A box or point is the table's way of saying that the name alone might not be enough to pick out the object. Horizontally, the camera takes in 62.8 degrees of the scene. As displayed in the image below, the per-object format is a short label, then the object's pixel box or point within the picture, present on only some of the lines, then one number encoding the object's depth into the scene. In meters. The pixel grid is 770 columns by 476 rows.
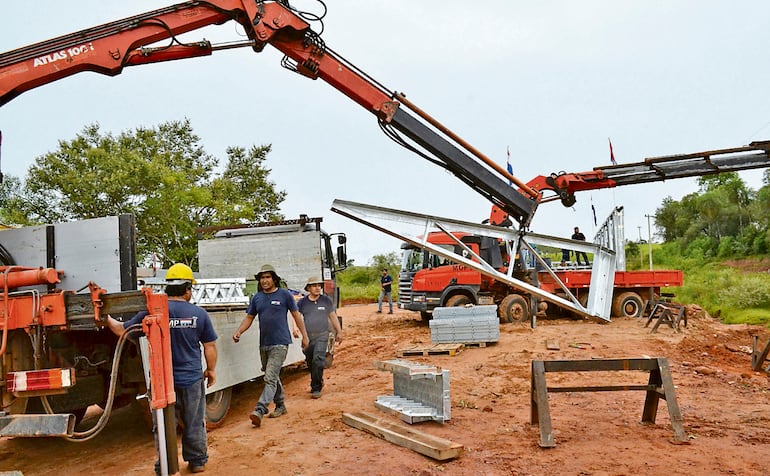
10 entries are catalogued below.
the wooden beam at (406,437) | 5.69
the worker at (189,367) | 5.46
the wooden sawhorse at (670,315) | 14.59
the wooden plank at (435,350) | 12.02
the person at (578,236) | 19.08
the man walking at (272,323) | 7.61
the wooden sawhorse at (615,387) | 6.16
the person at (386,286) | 24.56
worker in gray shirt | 8.95
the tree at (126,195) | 22.95
